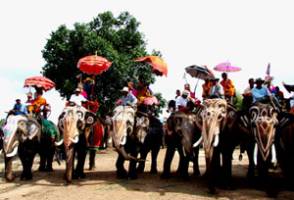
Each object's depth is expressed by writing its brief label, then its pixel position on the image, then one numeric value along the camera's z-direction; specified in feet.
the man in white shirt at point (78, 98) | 47.73
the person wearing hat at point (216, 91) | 44.69
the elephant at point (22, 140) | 47.24
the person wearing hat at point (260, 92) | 42.14
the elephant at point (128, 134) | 44.91
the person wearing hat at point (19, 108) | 49.26
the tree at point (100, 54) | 94.02
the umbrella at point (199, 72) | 48.43
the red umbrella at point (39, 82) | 52.85
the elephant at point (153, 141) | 50.34
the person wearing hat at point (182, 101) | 49.26
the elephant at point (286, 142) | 39.88
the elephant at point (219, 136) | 39.73
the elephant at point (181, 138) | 45.16
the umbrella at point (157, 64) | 49.64
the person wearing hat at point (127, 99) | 48.06
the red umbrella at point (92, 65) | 52.26
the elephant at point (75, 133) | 44.57
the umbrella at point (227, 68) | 48.57
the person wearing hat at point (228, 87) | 47.55
